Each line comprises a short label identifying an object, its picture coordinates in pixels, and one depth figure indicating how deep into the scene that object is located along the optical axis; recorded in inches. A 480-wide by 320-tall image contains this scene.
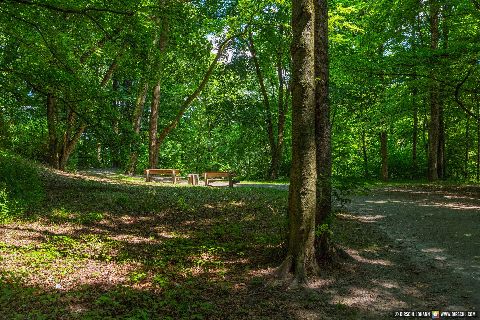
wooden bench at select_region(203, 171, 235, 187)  798.4
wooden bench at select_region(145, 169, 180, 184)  797.2
